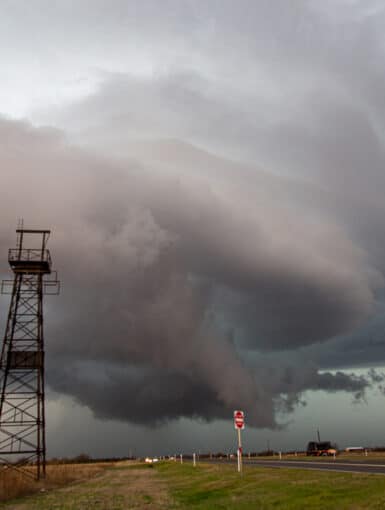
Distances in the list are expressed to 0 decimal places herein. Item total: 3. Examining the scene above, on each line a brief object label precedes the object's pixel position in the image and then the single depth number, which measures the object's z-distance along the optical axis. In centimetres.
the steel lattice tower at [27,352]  5150
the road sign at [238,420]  3497
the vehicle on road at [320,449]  8479
